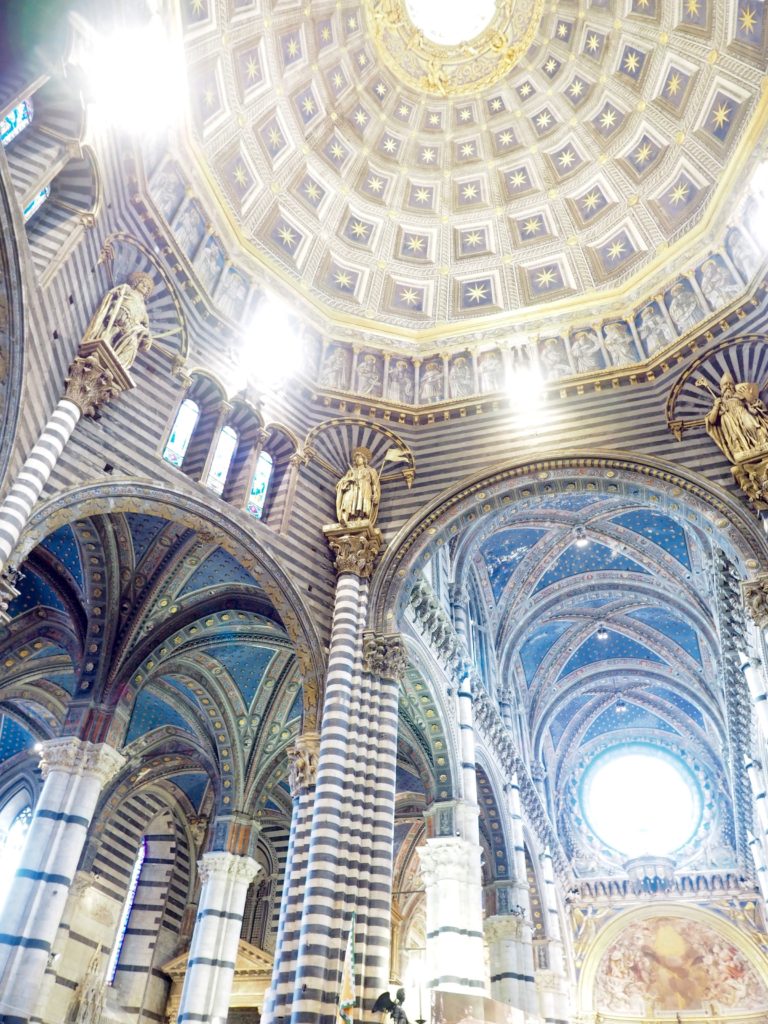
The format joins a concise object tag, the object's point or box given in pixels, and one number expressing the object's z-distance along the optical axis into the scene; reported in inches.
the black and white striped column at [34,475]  423.8
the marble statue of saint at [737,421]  582.9
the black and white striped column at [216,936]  658.8
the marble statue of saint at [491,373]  749.3
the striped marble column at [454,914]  579.8
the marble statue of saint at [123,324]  532.4
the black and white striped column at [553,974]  890.1
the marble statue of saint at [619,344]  714.8
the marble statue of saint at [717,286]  662.5
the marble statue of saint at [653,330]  700.7
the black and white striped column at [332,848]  420.2
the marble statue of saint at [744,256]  649.0
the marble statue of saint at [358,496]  639.8
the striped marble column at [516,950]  741.9
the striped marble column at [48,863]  514.9
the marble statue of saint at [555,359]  733.9
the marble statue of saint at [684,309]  684.7
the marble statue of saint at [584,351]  730.2
